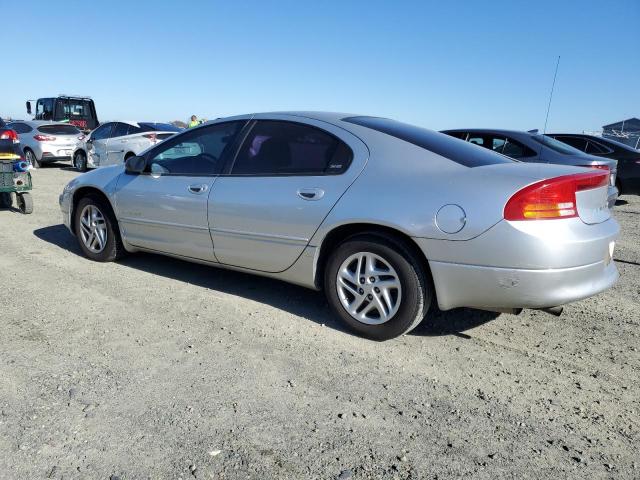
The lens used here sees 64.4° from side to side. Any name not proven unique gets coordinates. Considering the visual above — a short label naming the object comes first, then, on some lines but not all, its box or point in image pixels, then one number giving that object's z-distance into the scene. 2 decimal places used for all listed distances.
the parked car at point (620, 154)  9.98
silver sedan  2.87
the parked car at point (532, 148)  7.53
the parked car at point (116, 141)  13.03
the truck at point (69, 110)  20.92
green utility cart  7.43
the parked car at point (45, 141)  14.95
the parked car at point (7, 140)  7.51
